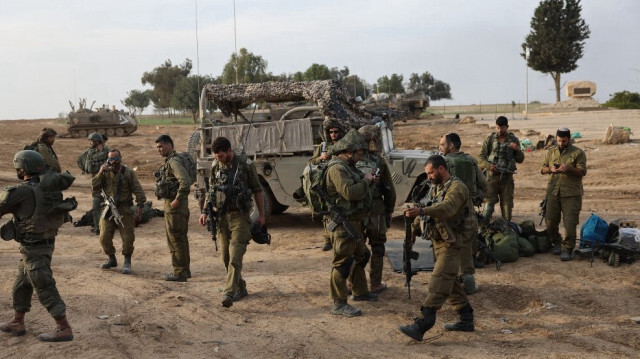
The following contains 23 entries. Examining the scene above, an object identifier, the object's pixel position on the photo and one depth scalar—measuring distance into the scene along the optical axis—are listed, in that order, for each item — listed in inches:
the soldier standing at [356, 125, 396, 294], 258.4
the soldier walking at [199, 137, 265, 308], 253.3
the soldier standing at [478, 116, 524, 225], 356.5
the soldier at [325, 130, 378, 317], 232.5
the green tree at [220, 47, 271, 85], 2127.2
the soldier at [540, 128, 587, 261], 310.7
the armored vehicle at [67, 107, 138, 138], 1350.9
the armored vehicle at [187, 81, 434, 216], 400.8
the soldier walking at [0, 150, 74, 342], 206.7
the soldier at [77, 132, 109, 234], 375.2
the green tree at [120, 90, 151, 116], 3346.5
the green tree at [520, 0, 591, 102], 2324.1
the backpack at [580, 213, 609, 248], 310.5
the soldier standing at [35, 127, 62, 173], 379.9
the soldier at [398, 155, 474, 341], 208.7
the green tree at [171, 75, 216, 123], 2313.5
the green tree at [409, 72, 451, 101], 3166.8
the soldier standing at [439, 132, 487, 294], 255.9
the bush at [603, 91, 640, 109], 1724.9
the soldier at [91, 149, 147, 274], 313.4
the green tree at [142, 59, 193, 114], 2970.0
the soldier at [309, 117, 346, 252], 282.0
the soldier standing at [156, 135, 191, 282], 285.9
